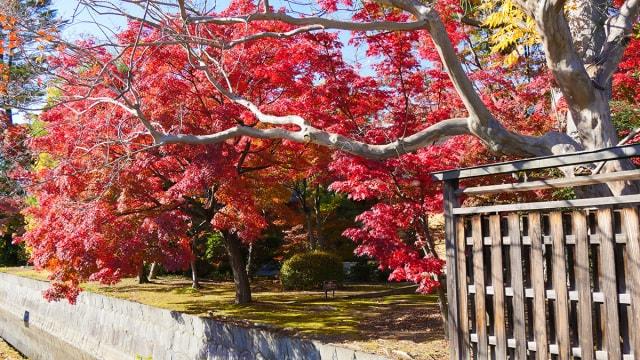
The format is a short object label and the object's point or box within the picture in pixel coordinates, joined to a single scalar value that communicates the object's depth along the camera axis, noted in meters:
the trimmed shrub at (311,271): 14.34
